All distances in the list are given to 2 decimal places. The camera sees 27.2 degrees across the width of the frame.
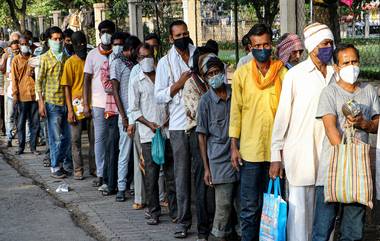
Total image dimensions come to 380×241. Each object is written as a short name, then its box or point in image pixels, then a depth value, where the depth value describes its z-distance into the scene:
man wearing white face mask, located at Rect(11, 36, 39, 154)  13.27
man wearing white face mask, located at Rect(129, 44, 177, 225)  8.06
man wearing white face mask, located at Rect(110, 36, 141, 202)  9.07
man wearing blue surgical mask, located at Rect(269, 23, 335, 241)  6.02
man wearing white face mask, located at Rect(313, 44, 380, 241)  5.70
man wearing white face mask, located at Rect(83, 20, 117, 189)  9.84
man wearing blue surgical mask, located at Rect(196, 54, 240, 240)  6.82
